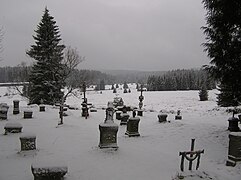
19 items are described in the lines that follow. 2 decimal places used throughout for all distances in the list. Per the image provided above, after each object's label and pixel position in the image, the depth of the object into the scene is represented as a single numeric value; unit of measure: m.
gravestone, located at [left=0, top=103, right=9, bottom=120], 19.03
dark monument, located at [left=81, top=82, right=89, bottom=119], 22.35
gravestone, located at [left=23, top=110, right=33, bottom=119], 20.38
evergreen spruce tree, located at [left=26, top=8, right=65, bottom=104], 29.09
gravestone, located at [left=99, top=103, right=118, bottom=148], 11.00
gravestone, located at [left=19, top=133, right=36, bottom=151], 10.18
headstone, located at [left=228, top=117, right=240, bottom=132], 13.98
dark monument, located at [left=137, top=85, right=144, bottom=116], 24.11
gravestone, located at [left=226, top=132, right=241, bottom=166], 8.81
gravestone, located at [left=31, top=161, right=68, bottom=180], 6.74
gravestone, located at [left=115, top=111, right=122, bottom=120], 22.06
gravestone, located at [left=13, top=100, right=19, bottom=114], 22.10
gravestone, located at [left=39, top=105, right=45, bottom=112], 24.79
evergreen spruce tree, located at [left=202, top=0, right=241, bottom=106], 10.62
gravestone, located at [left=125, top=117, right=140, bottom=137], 14.42
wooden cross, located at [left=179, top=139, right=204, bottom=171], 8.17
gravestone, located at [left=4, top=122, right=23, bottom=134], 13.83
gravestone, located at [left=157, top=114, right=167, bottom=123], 19.36
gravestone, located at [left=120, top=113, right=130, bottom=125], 18.83
